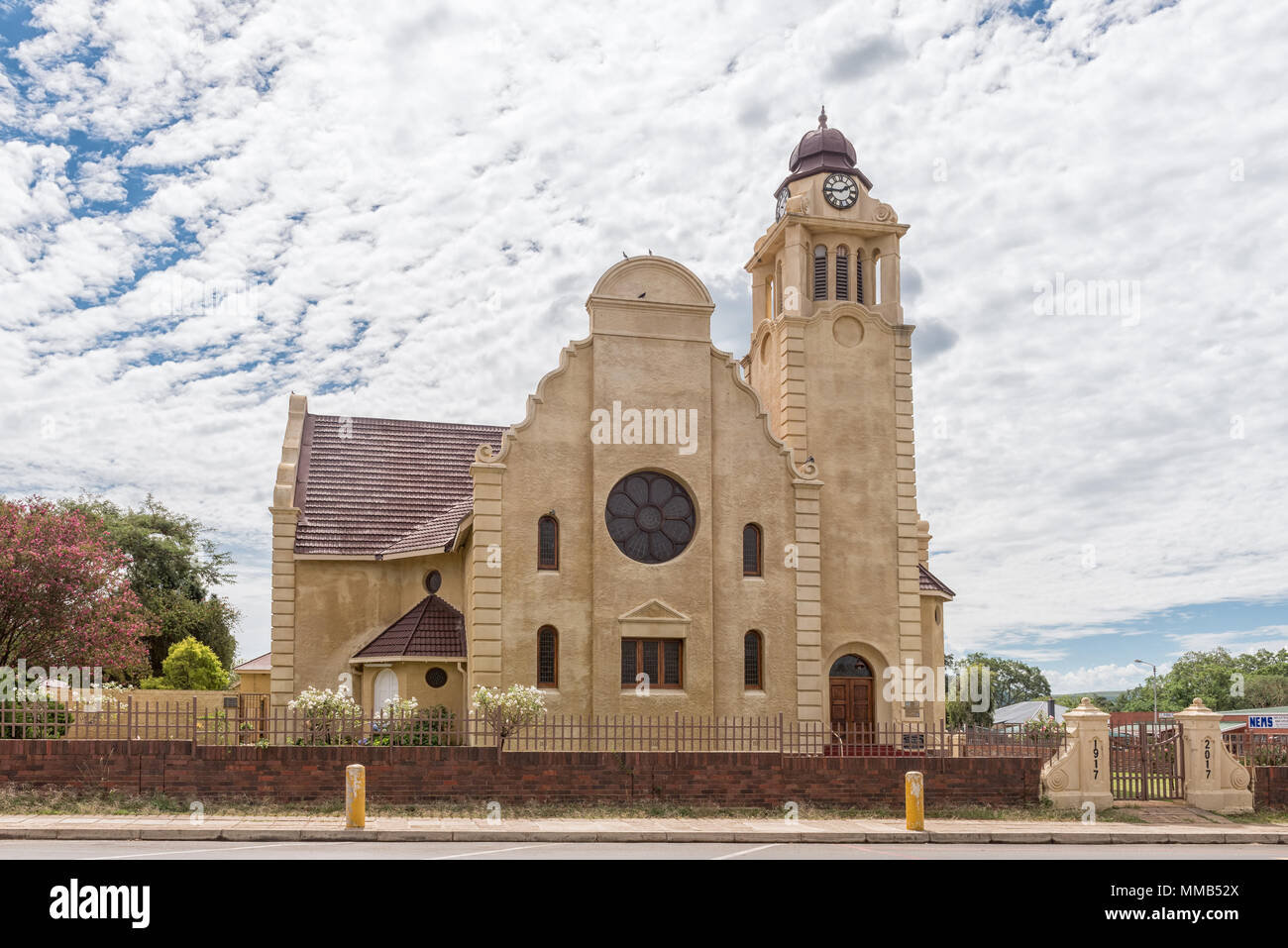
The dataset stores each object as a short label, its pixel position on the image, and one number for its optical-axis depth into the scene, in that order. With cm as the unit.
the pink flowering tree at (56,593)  3447
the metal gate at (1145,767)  2369
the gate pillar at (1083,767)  2289
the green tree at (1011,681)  12506
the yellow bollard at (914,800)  1986
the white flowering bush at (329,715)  2273
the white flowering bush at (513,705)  2352
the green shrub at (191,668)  4969
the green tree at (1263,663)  12019
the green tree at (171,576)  5731
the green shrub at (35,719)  2123
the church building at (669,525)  2766
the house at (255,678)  4088
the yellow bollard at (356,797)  1842
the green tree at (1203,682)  11438
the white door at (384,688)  2945
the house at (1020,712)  8498
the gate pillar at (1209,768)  2348
